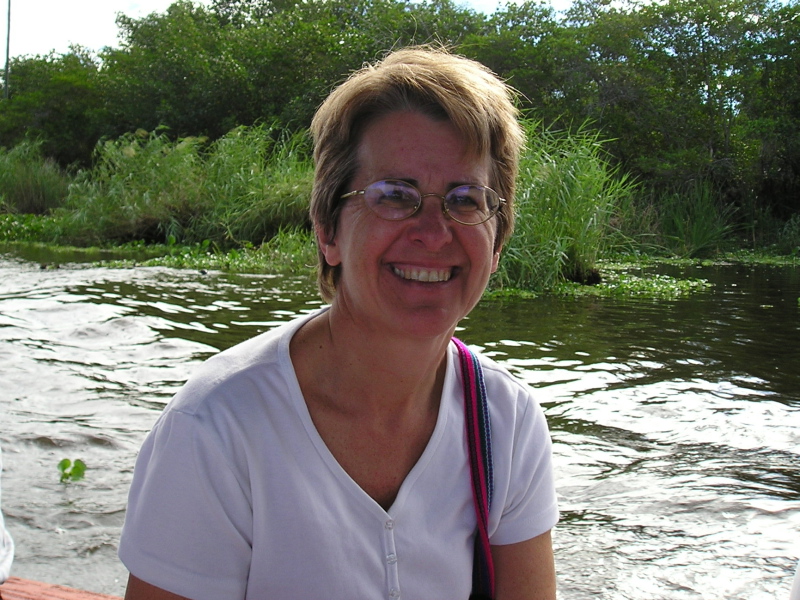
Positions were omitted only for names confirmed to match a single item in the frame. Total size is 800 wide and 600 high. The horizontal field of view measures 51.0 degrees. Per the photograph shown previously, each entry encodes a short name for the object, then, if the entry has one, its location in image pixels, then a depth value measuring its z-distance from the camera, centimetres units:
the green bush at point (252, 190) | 1361
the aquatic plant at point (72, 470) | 373
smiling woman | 145
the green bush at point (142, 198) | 1491
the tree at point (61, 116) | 2778
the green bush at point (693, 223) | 1588
